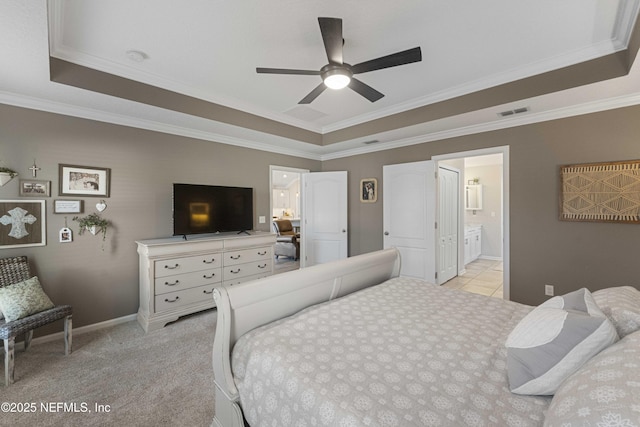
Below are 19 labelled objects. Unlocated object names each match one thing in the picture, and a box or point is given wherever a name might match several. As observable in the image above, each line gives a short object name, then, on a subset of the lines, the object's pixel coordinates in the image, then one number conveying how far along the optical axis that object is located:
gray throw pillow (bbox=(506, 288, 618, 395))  0.97
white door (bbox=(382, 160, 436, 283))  3.99
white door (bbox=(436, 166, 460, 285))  4.28
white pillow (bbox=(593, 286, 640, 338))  1.11
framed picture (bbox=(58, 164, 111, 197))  2.82
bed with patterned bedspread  0.88
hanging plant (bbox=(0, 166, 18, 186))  2.48
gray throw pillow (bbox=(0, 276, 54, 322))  2.19
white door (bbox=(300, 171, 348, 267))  4.94
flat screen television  3.38
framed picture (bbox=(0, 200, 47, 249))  2.54
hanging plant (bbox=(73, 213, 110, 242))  2.91
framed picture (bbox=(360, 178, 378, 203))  4.68
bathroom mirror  7.11
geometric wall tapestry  2.60
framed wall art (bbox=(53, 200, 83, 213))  2.78
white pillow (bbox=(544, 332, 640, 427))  0.66
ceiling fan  1.66
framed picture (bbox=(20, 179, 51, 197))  2.62
